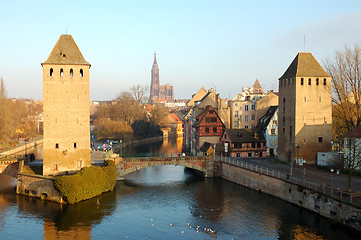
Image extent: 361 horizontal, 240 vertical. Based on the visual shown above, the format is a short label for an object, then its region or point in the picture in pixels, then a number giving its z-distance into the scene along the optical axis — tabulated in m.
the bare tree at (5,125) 80.62
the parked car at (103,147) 80.50
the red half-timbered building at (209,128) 66.25
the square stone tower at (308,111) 52.28
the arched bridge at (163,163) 53.56
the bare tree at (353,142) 42.55
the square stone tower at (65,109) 46.59
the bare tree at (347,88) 52.50
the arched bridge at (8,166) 50.00
